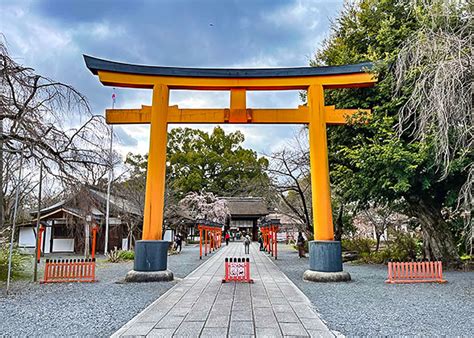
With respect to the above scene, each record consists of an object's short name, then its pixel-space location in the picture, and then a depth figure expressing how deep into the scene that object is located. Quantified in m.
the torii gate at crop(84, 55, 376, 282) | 8.41
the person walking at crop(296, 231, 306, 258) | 17.18
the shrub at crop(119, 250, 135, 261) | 15.16
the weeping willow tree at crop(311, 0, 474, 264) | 5.60
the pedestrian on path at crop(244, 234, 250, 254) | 20.42
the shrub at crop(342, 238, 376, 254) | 15.56
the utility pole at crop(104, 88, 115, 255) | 7.27
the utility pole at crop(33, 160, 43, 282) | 7.08
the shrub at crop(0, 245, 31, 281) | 8.85
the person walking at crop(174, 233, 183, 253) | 20.70
